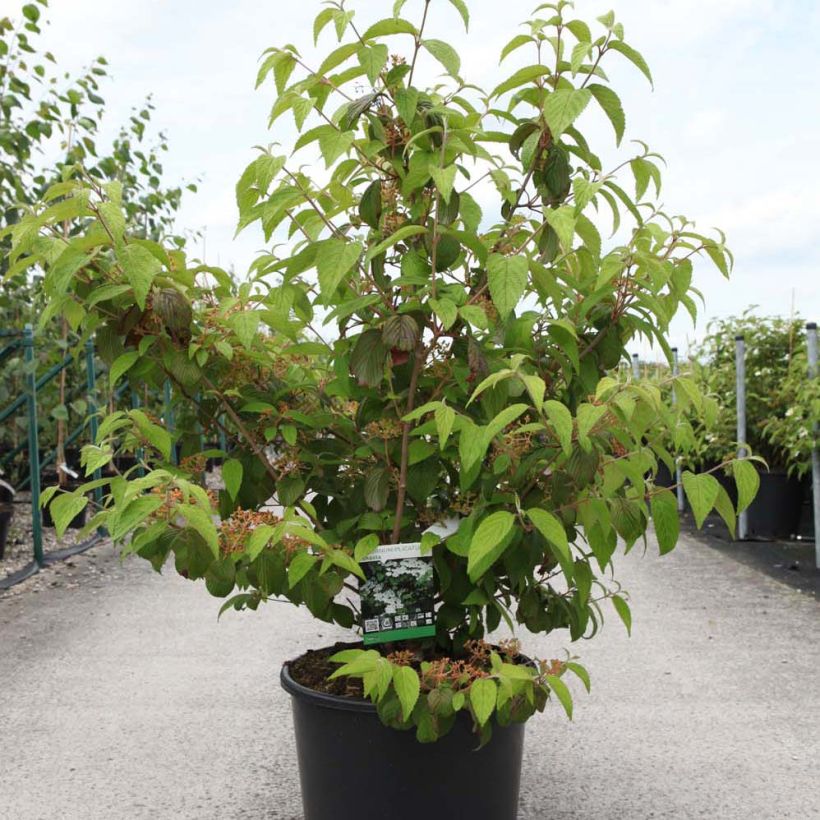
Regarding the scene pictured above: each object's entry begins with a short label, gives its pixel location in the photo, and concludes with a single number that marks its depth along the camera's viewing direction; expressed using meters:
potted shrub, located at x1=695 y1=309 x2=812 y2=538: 6.12
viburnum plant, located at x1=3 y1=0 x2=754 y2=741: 1.57
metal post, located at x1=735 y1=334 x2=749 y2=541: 6.19
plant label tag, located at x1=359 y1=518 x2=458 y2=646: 1.78
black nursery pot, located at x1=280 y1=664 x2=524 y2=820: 1.85
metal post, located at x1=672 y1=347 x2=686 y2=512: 7.59
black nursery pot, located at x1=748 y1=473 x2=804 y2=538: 6.14
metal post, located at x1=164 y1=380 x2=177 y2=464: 7.55
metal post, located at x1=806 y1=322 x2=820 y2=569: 5.07
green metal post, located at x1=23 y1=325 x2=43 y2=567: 5.05
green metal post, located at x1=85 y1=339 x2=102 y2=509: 5.70
